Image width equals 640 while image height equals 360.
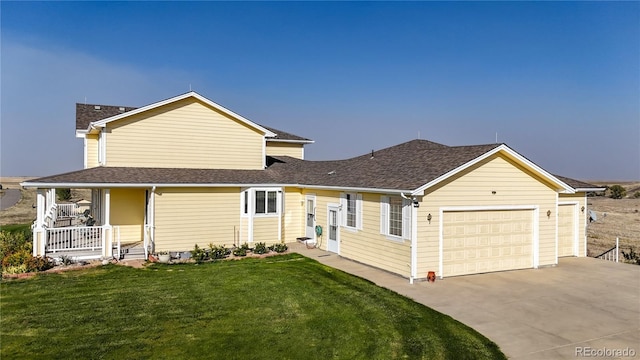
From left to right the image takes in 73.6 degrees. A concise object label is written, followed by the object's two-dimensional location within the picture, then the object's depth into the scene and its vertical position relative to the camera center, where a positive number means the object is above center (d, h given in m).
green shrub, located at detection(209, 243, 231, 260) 16.30 -2.85
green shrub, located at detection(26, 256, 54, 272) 13.51 -2.78
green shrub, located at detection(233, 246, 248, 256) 16.66 -2.87
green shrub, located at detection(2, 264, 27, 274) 13.27 -2.88
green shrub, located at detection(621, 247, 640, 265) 17.50 -3.19
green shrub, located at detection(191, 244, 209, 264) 15.84 -2.88
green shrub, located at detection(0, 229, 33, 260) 15.31 -2.52
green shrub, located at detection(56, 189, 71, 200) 36.92 -1.52
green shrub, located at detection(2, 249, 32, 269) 13.70 -2.67
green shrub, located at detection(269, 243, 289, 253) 17.42 -2.84
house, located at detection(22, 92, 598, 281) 13.67 -0.73
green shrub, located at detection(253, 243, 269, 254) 17.11 -2.83
